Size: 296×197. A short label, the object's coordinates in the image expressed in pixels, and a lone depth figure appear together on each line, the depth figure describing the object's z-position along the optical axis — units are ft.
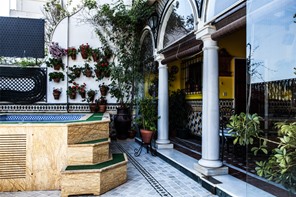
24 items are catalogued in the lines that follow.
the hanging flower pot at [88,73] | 25.07
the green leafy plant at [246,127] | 7.58
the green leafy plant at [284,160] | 6.02
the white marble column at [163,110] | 18.74
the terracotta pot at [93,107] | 24.80
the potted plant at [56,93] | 24.40
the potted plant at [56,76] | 24.35
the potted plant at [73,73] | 24.88
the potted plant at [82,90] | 24.84
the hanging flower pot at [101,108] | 24.97
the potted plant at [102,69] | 25.26
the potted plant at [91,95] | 25.11
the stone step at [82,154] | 11.59
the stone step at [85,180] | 10.43
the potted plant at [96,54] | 25.23
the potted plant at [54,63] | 24.40
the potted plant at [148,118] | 18.07
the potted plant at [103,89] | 25.29
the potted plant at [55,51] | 24.40
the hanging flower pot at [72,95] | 24.70
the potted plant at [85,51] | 25.03
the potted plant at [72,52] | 24.77
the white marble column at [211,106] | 12.00
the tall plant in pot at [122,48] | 24.79
